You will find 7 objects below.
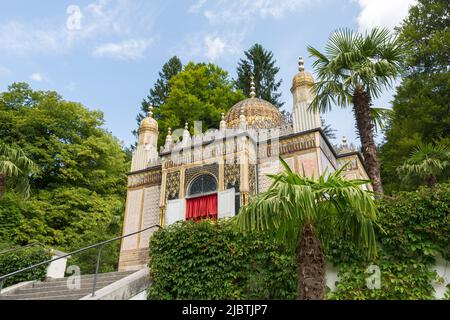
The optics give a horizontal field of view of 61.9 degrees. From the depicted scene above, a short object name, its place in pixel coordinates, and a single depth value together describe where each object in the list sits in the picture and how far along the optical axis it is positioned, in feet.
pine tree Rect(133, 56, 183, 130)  104.01
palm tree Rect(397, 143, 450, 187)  41.78
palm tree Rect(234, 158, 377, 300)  17.39
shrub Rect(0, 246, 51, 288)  32.94
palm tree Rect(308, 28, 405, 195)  33.68
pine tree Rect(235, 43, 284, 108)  102.47
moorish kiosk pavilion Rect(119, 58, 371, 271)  42.55
